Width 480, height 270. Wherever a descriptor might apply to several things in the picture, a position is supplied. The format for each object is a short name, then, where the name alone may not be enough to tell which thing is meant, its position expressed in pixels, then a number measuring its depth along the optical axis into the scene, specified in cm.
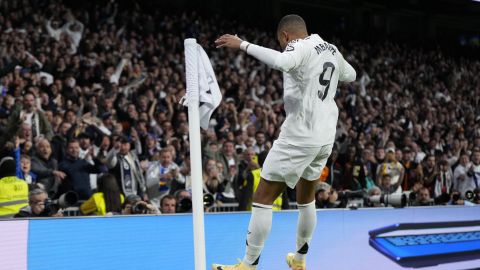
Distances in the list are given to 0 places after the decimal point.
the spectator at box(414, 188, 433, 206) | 1209
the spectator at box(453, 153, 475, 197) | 1377
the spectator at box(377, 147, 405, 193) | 1295
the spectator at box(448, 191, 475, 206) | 1041
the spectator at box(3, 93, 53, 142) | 1074
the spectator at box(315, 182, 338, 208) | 1038
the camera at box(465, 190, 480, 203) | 811
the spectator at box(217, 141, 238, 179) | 1145
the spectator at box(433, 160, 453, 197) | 1382
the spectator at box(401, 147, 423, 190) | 1370
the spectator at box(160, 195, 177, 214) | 919
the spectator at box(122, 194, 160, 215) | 867
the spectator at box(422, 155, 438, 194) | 1401
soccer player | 513
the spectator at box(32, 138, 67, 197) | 947
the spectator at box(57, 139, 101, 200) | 970
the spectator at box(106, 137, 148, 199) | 1018
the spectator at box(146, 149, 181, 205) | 1046
